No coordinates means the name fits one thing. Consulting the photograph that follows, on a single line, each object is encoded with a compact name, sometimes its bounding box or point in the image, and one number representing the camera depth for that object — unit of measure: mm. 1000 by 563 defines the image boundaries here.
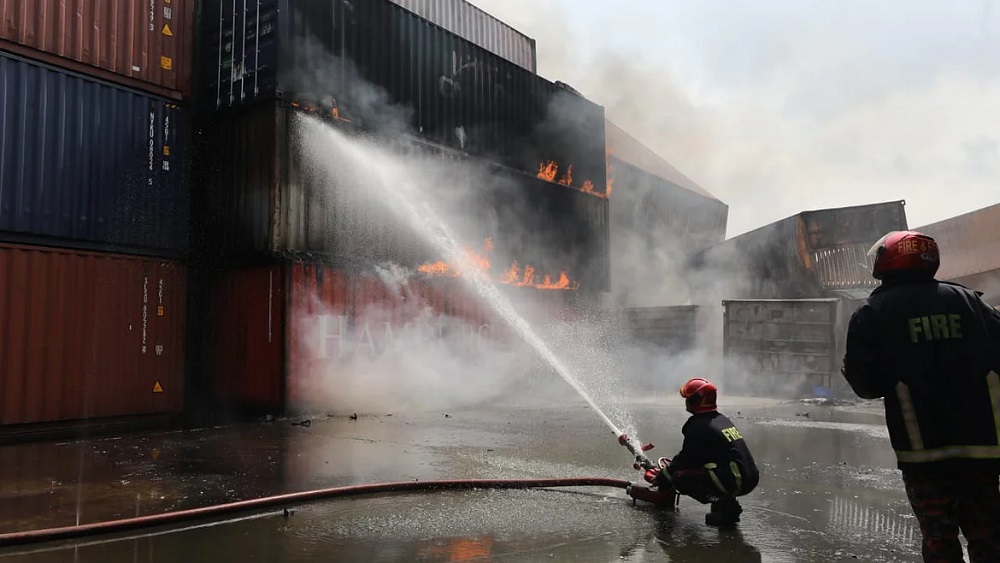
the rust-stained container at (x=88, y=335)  8914
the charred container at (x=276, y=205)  10523
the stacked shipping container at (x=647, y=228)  23984
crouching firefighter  3762
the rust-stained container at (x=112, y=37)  9352
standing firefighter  2469
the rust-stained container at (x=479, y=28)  17236
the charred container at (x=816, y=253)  16641
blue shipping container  9180
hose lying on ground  3561
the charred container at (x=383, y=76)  10977
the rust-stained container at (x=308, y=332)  10328
